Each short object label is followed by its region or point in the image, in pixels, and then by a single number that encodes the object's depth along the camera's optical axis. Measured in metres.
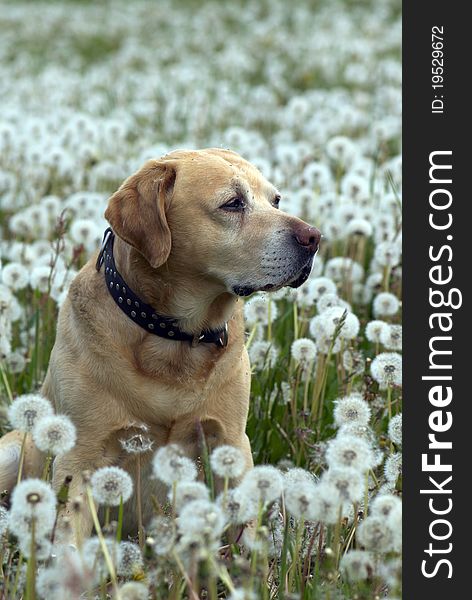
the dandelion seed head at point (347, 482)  3.03
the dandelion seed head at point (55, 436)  3.22
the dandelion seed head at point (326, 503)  3.02
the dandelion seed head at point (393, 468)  3.78
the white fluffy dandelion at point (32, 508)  2.99
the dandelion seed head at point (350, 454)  3.14
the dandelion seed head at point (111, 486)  3.28
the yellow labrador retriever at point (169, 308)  4.06
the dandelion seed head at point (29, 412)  3.39
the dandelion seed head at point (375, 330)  5.01
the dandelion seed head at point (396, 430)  3.82
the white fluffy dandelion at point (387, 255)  6.08
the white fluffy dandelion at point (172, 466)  3.19
